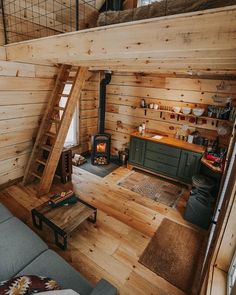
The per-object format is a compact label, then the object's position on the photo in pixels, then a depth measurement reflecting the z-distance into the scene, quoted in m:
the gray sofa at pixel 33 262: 1.39
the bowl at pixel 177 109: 3.77
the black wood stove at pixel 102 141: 4.30
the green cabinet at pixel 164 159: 3.46
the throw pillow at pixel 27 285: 1.08
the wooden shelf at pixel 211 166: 2.80
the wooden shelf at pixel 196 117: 3.27
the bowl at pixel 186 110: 3.62
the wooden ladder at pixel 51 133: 2.89
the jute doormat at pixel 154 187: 3.32
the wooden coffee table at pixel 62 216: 2.15
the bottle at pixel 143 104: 4.12
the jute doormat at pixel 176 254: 1.99
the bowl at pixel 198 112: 3.47
